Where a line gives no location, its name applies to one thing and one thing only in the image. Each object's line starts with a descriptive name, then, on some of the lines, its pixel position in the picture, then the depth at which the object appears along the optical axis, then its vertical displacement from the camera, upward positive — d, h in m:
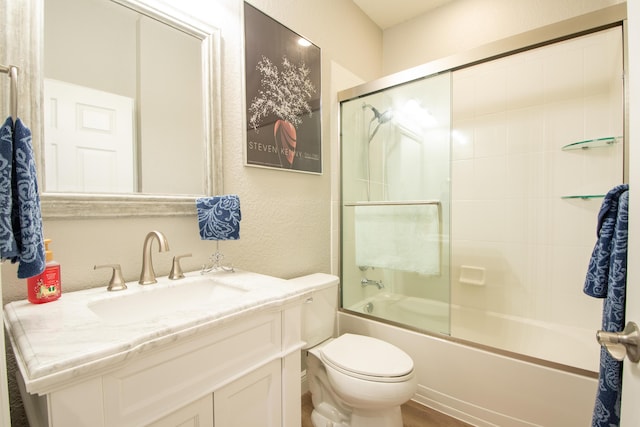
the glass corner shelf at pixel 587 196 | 1.64 +0.07
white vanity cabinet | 0.57 -0.42
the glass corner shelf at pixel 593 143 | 1.61 +0.38
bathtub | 1.31 -0.82
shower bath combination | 1.71 +0.10
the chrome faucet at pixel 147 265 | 1.05 -0.20
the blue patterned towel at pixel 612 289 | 0.68 -0.19
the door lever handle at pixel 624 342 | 0.47 -0.23
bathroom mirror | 0.93 +0.38
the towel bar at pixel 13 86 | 0.51 +0.22
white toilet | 1.21 -0.72
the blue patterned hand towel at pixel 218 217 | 1.19 -0.03
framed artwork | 1.47 +0.63
